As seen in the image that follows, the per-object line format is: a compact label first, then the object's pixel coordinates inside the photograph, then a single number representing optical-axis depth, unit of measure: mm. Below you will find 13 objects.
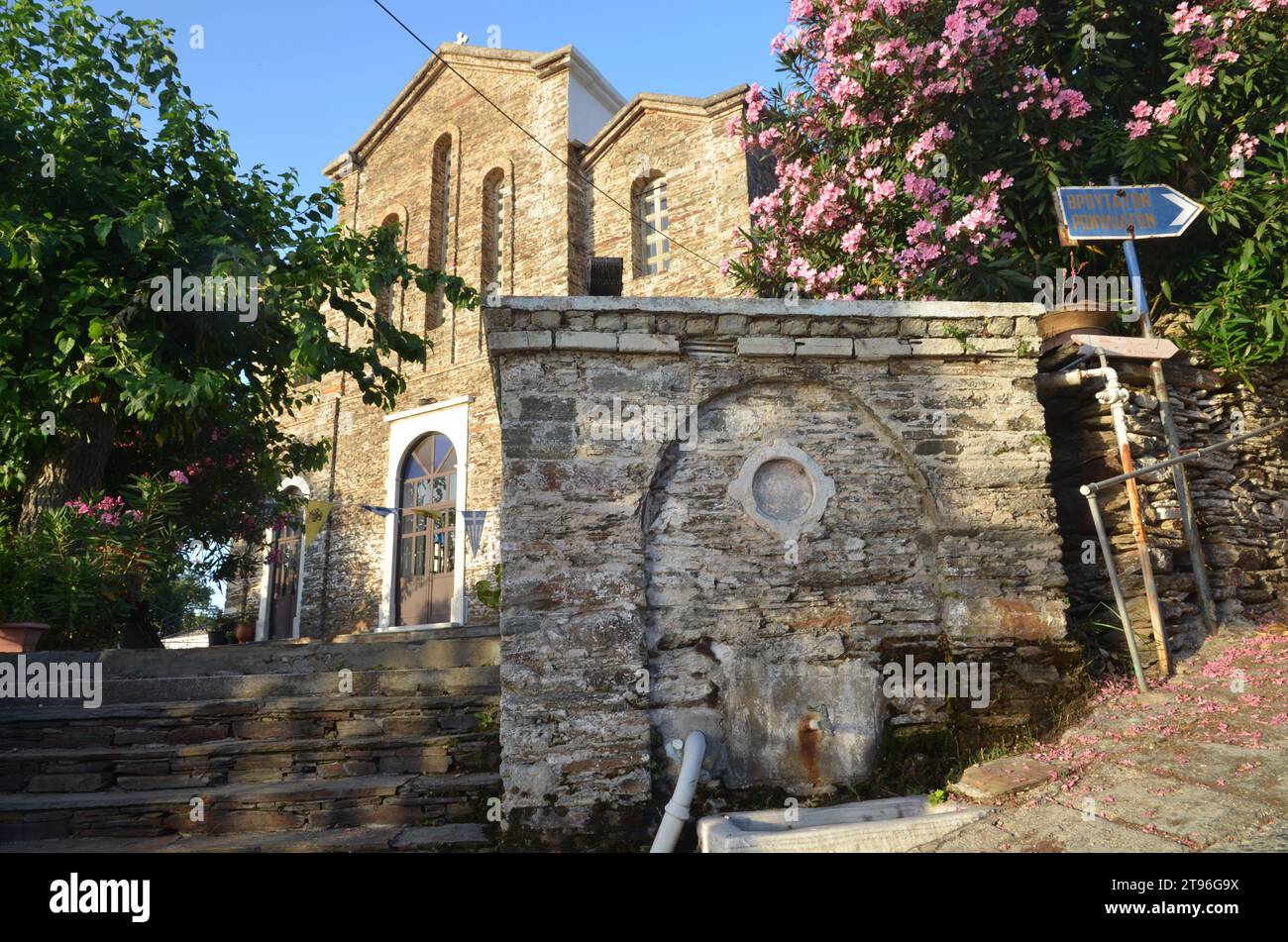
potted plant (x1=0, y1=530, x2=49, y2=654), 6070
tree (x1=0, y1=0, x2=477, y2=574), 6840
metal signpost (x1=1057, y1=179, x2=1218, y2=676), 6480
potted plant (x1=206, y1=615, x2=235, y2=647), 14273
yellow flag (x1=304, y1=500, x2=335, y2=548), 13266
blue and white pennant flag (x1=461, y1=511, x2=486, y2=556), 12398
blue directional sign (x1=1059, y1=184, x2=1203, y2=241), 6504
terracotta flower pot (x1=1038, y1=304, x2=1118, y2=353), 6098
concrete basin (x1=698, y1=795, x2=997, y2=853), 3633
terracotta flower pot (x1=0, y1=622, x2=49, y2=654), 6051
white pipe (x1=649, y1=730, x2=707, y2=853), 3977
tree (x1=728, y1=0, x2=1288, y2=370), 6715
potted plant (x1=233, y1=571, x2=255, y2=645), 13930
